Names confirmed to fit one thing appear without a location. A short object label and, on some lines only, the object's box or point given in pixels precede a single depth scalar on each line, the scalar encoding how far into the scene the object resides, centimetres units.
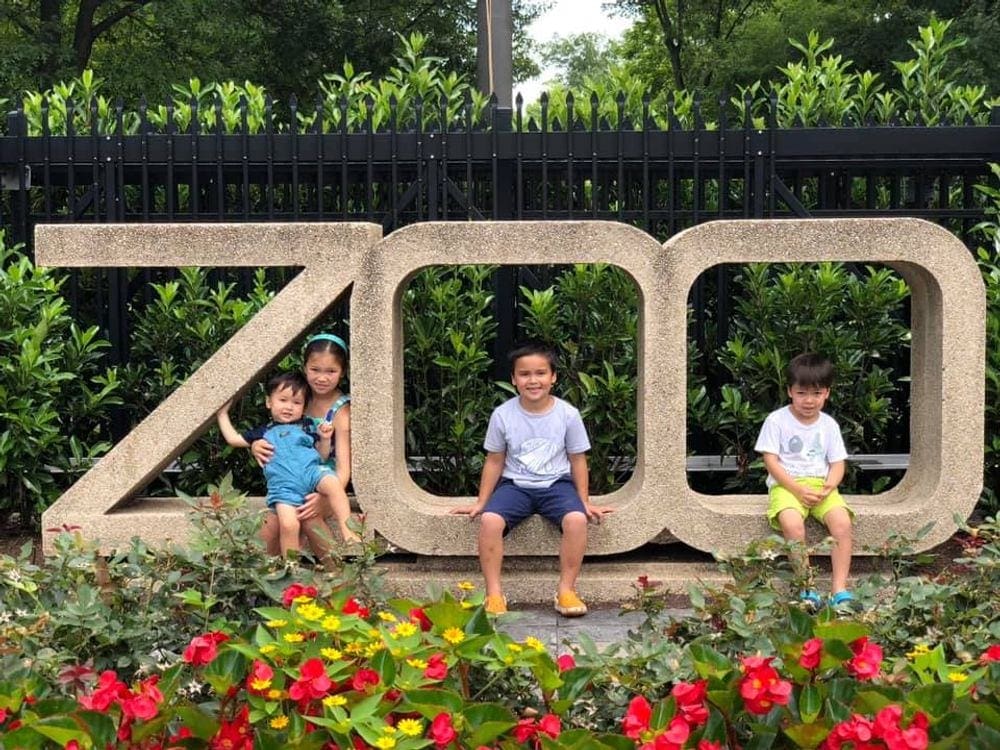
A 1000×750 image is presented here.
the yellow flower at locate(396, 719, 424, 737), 234
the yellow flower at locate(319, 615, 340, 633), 262
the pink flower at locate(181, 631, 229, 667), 255
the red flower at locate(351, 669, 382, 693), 246
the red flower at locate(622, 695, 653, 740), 237
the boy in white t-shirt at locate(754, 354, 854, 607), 504
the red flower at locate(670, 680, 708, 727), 242
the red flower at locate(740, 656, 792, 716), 237
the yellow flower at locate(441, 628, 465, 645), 264
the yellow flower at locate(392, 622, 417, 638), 263
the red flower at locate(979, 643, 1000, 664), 256
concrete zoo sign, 502
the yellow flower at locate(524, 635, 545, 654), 267
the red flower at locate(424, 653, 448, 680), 251
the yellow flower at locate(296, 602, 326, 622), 267
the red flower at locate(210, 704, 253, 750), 243
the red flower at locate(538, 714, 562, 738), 239
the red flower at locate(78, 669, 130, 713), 241
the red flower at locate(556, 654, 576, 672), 273
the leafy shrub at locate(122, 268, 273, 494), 615
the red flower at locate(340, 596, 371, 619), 282
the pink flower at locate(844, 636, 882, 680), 246
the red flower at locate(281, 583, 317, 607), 288
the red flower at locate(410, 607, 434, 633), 278
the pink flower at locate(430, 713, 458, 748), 230
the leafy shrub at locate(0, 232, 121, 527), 576
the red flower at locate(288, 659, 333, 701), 242
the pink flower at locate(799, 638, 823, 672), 249
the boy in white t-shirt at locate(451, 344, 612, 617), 498
